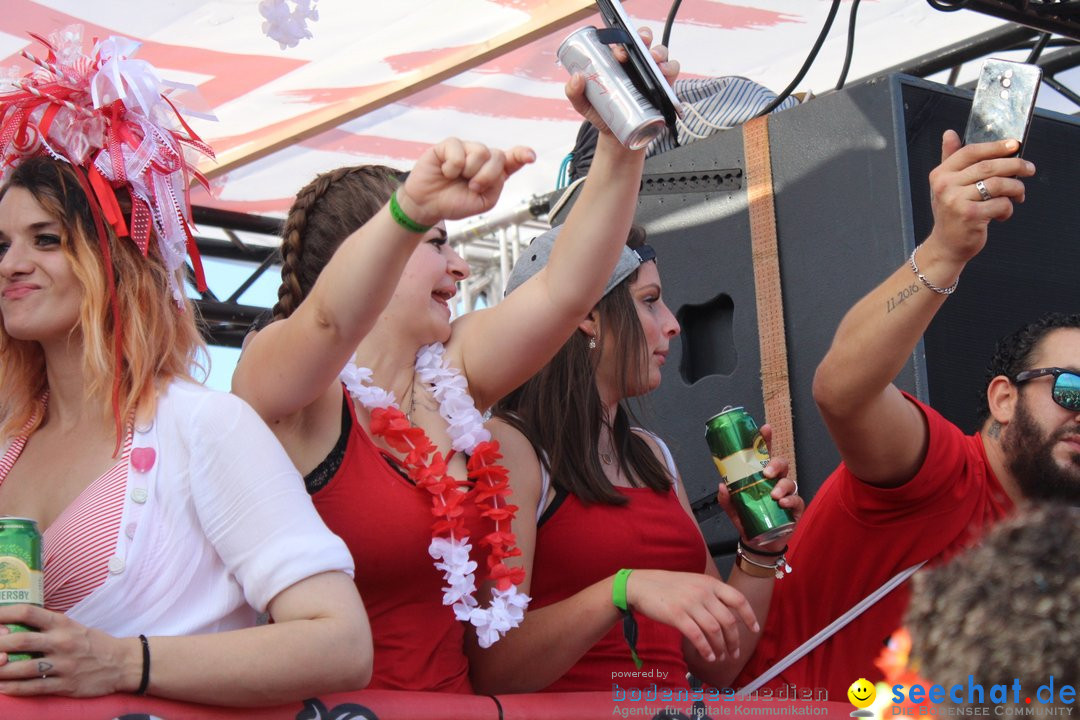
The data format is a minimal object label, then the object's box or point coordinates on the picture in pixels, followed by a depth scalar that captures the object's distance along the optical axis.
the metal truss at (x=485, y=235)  3.88
